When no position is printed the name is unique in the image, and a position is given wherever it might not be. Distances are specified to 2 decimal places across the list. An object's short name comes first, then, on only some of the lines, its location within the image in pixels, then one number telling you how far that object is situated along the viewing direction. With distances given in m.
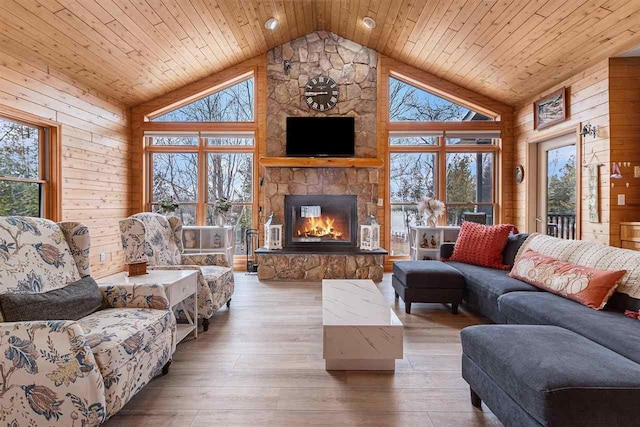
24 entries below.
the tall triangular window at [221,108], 5.86
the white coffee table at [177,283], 2.47
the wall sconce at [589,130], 3.92
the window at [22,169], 3.64
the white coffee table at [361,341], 2.27
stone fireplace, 5.55
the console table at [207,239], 5.50
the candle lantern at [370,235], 5.21
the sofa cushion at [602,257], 2.25
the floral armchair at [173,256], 2.95
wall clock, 5.62
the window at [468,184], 5.86
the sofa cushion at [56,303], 1.72
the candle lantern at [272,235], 5.25
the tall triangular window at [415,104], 5.83
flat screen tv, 5.52
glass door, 4.55
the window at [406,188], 5.85
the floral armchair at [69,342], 1.50
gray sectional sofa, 1.28
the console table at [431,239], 5.46
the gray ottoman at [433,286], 3.50
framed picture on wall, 4.42
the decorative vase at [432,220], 5.43
